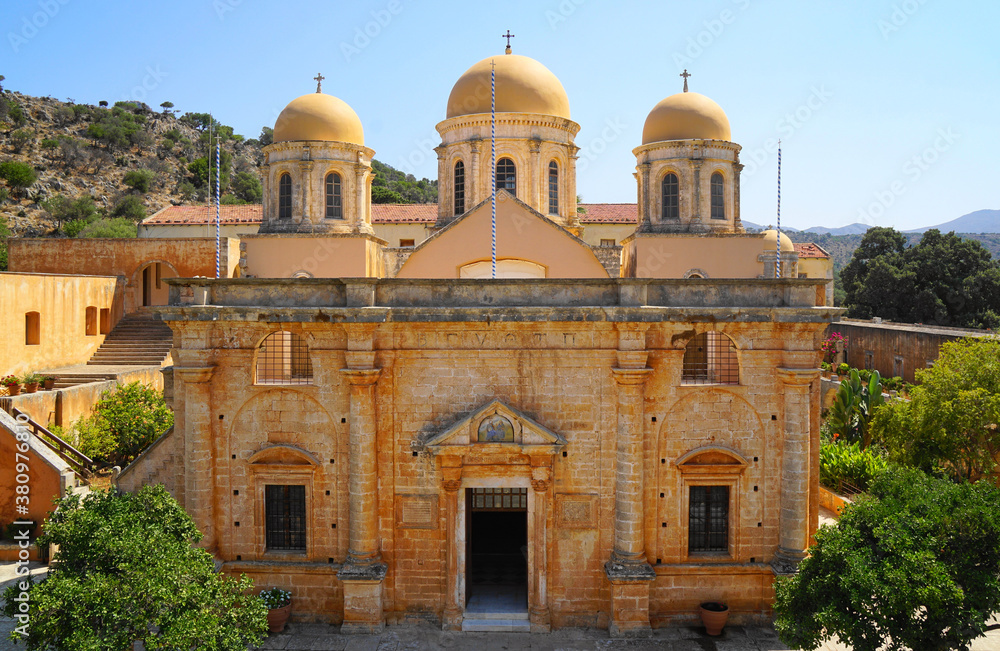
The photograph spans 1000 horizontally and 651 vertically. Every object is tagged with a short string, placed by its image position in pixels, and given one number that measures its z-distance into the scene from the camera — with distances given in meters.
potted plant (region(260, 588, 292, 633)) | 12.31
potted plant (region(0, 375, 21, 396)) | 21.80
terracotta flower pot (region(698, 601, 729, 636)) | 12.15
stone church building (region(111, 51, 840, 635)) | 12.42
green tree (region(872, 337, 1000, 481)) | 15.23
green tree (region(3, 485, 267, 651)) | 8.61
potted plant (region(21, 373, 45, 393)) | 21.94
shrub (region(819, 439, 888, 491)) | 19.31
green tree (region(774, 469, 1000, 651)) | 8.84
